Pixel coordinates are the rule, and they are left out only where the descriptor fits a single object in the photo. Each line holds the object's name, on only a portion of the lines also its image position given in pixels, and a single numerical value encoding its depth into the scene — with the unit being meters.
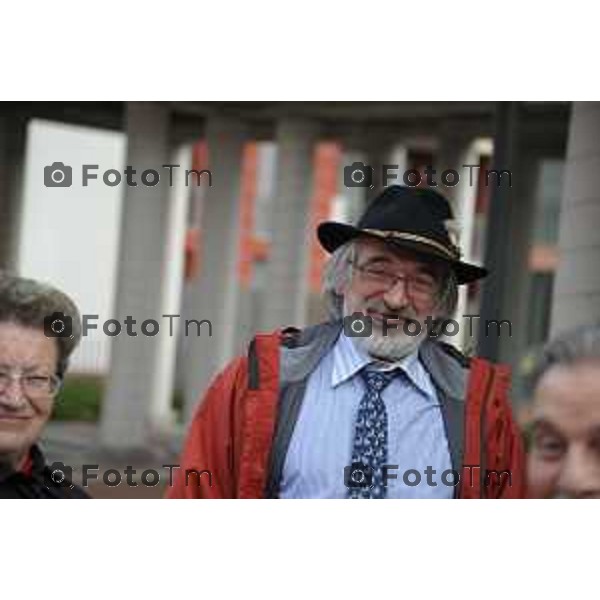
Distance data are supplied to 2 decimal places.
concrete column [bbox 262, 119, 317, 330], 18.55
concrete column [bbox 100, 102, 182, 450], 9.62
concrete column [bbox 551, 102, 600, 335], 7.20
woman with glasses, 5.54
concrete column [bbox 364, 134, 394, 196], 17.69
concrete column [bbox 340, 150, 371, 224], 19.03
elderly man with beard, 5.17
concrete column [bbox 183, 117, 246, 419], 15.83
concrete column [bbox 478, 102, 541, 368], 7.06
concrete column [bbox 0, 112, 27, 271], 10.23
